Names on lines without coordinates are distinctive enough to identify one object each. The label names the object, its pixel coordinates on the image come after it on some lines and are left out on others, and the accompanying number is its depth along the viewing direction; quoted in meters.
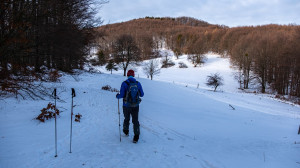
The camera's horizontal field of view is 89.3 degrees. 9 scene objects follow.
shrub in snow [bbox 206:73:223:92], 23.74
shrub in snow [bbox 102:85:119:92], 13.01
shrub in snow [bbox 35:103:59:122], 4.98
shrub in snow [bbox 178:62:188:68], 52.88
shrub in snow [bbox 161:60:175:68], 55.95
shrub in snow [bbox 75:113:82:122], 5.61
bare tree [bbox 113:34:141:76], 31.17
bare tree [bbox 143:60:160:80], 34.06
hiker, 4.43
